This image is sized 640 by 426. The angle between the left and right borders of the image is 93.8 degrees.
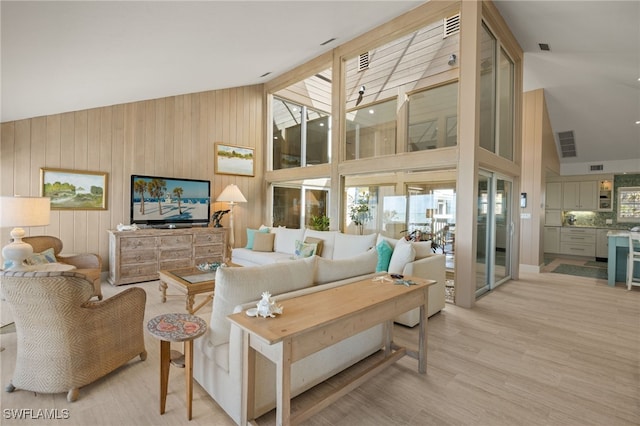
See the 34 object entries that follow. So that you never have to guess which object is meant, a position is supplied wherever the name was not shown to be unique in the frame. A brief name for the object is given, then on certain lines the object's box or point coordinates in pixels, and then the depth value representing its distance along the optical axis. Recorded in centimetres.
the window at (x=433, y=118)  436
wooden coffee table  321
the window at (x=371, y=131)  518
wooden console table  144
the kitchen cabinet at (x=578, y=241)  819
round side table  167
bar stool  491
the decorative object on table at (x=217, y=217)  620
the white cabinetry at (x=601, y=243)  797
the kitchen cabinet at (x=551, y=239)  879
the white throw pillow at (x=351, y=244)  418
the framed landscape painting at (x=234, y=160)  654
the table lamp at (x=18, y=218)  272
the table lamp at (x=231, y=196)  621
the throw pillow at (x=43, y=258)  328
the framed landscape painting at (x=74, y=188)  461
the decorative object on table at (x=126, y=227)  493
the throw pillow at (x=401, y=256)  338
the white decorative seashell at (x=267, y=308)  159
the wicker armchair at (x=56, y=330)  187
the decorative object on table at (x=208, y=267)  385
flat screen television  540
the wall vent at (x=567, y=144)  772
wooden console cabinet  480
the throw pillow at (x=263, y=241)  555
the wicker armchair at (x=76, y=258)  375
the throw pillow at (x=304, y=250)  459
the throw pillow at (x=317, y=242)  468
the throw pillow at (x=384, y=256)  360
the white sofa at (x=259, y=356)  179
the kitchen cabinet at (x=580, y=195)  829
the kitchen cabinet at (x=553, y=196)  880
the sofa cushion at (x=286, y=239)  534
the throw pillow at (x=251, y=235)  581
